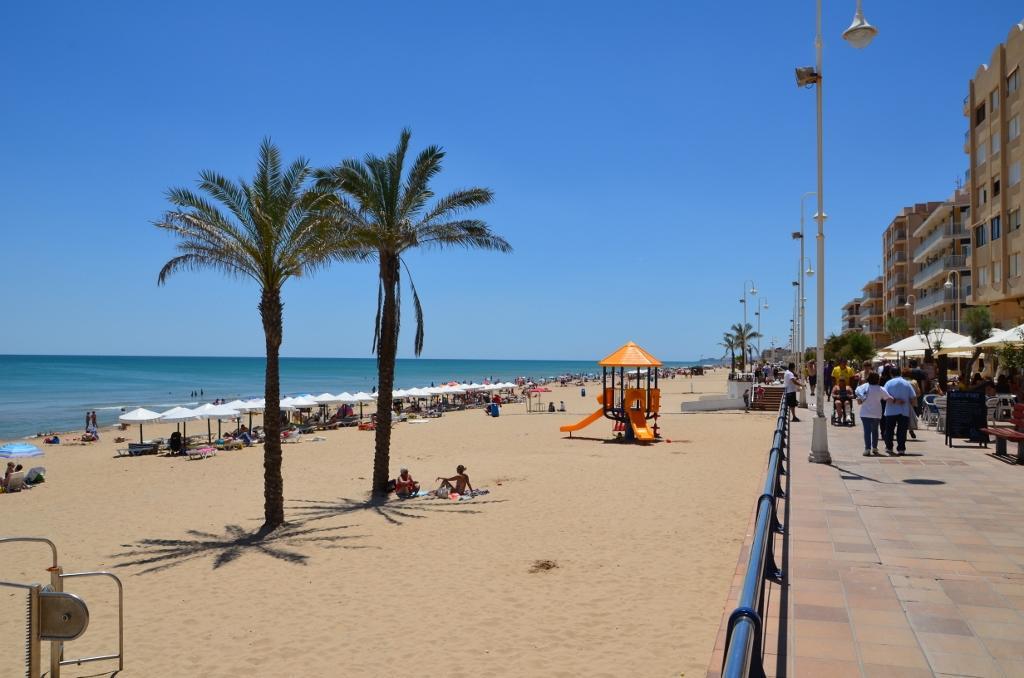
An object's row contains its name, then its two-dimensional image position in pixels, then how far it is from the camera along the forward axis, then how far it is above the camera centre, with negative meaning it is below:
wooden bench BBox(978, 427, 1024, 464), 10.88 -1.10
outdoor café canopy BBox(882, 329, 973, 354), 22.58 +0.91
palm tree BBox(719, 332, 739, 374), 80.44 +3.03
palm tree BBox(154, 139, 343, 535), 12.14 +2.25
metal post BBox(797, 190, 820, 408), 28.89 +1.81
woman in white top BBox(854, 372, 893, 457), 12.37 -0.72
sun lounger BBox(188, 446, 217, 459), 24.06 -3.20
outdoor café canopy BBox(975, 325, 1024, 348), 17.50 +0.81
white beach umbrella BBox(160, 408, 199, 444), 26.73 -2.11
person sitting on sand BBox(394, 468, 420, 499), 14.74 -2.64
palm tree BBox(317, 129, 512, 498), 14.61 +3.10
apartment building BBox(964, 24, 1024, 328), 29.80 +8.81
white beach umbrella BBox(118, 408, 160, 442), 25.56 -2.10
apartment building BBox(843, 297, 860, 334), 103.13 +8.84
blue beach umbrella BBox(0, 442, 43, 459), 19.34 -2.60
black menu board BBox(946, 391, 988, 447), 13.31 -0.90
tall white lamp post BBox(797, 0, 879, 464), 11.85 +1.44
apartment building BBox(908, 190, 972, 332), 44.03 +7.08
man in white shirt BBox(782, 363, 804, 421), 19.68 -0.53
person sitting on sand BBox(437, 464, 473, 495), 14.40 -2.53
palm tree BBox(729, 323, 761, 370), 72.79 +3.49
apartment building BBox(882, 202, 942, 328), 61.31 +10.55
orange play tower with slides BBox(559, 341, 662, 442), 23.14 -1.34
